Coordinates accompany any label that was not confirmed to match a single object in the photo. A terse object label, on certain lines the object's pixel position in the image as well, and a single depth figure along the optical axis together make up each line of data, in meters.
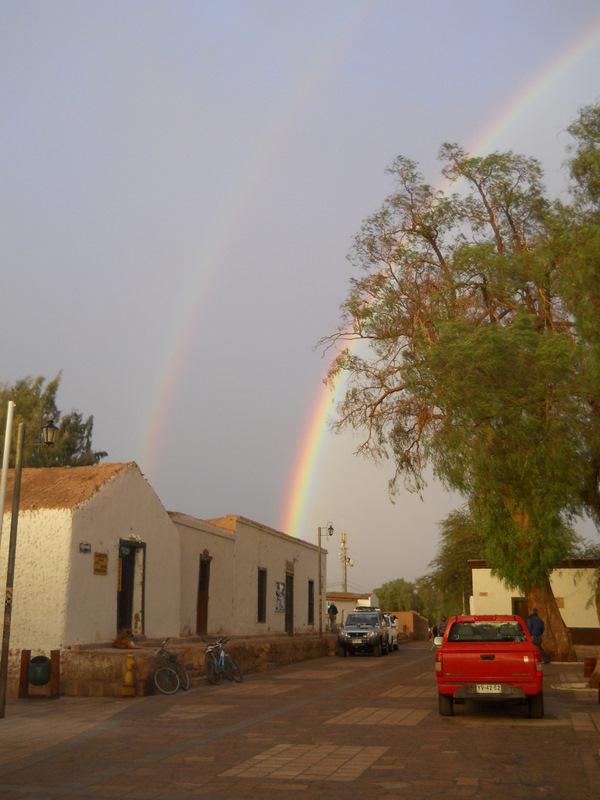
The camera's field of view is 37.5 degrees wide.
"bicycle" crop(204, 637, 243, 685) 21.03
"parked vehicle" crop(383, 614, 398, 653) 41.31
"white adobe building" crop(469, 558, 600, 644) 38.84
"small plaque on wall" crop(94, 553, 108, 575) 21.62
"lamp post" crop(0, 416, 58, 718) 14.93
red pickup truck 14.04
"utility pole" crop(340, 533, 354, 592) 80.78
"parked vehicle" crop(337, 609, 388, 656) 37.06
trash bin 17.97
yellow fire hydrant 18.11
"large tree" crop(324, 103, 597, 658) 18.58
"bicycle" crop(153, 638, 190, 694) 18.80
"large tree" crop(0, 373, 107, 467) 48.34
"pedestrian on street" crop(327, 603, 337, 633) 50.75
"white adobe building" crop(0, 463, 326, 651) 20.33
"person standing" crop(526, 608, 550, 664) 24.55
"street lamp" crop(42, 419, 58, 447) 17.03
